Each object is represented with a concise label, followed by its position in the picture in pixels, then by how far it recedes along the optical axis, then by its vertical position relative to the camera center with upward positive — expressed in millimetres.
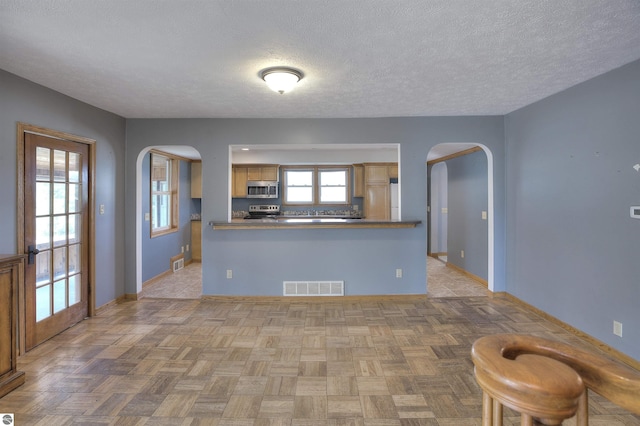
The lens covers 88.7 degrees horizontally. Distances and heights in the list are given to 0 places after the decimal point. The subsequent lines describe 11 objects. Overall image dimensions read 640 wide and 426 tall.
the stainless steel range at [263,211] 7262 +31
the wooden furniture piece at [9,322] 2287 -776
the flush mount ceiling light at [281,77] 2730 +1144
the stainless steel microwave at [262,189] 7117 +513
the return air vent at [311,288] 4379 -1015
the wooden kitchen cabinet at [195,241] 6938 -602
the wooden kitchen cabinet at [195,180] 6855 +688
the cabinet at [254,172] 7121 +881
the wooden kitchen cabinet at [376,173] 7016 +835
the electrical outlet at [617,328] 2781 -1003
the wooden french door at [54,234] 3010 -215
